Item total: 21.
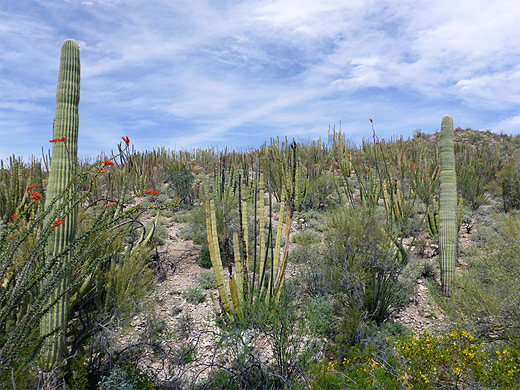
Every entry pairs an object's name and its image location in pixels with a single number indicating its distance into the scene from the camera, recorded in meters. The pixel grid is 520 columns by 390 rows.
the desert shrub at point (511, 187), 10.52
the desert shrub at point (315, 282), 5.69
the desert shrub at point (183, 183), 11.16
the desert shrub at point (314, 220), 8.80
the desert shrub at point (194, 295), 5.74
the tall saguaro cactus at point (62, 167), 3.53
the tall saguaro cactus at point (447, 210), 6.13
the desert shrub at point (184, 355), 3.82
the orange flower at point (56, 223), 3.04
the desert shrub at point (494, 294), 4.00
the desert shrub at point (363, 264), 5.17
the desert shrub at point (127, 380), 3.24
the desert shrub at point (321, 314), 4.58
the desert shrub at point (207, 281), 6.14
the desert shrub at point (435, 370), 2.89
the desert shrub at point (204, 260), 7.04
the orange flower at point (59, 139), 3.67
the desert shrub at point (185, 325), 4.71
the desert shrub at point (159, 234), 7.68
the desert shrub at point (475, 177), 11.27
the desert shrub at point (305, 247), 6.34
